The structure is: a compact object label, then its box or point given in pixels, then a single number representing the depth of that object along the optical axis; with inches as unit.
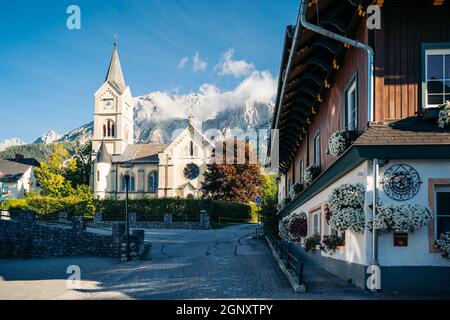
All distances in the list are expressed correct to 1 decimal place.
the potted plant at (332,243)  422.6
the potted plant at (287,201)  909.9
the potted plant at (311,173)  558.7
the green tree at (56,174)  2738.7
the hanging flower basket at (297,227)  653.3
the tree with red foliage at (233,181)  2150.6
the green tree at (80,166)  2967.5
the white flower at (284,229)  767.8
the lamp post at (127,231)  781.9
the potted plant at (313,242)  547.2
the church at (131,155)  2514.8
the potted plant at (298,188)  720.5
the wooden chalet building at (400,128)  326.3
